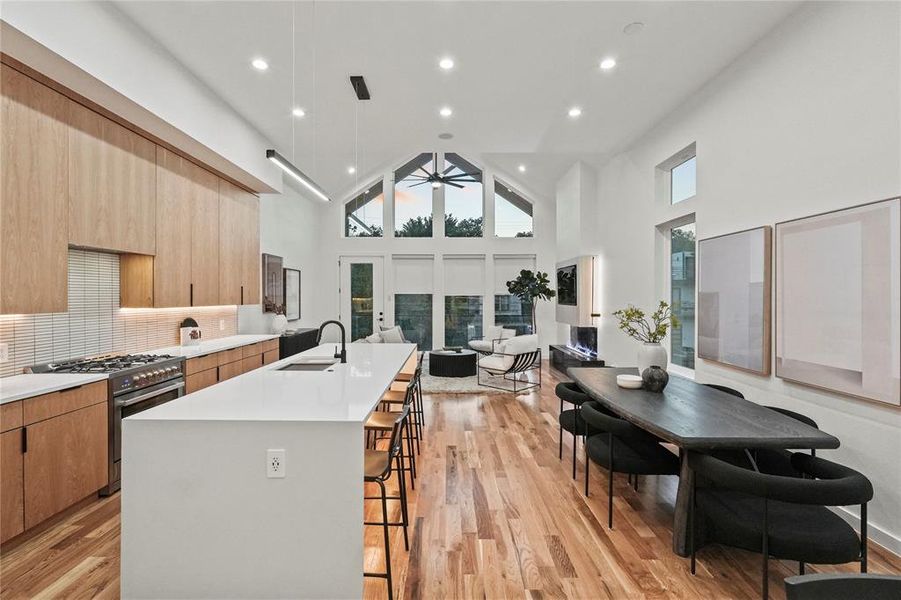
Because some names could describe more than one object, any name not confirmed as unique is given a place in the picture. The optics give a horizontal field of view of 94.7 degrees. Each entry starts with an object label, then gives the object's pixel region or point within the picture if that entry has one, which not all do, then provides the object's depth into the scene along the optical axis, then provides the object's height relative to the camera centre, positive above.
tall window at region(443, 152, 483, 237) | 9.09 +2.05
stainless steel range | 2.86 -0.61
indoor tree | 7.60 +0.27
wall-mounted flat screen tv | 7.09 +0.27
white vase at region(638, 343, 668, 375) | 3.07 -0.41
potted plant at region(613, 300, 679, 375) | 3.07 -0.35
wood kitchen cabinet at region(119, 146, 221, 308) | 3.70 +0.53
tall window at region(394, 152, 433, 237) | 9.03 +2.05
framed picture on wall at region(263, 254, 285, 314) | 6.40 +0.24
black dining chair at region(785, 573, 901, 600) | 0.97 -0.67
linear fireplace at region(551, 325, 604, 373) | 6.64 -0.88
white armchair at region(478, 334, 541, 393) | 6.09 -0.85
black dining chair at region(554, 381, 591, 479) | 3.29 -0.90
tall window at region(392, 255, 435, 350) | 9.06 +0.13
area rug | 6.22 -1.32
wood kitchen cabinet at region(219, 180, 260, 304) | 4.79 +0.68
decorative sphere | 2.93 -0.55
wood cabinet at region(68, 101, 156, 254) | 2.84 +0.87
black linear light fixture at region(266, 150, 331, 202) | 3.13 +1.06
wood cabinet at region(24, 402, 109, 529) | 2.33 -0.97
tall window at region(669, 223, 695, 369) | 4.46 +0.11
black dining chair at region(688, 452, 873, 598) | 1.71 -1.03
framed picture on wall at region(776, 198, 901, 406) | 2.27 +0.00
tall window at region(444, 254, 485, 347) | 9.08 +0.24
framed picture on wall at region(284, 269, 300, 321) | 7.30 +0.12
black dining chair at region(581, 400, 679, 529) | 2.54 -0.98
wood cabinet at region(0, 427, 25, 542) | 2.17 -0.98
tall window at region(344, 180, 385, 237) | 9.05 +1.87
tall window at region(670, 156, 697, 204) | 4.45 +1.35
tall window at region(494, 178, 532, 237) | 9.10 +1.93
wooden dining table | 2.03 -0.66
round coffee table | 7.06 -1.06
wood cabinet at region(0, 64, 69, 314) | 2.36 +0.63
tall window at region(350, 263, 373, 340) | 9.06 +0.06
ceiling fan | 7.68 +2.47
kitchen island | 1.81 -0.91
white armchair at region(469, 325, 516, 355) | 7.79 -0.75
